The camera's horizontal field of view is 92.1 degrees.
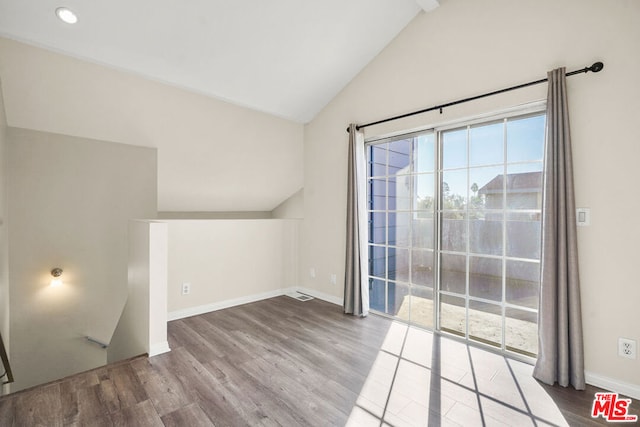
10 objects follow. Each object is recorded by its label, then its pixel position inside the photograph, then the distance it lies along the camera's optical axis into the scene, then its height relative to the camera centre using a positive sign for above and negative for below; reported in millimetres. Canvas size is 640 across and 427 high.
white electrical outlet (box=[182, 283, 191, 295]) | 3575 -854
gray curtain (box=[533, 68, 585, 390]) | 2096 -343
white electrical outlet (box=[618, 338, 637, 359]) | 1991 -872
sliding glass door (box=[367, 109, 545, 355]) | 2510 -132
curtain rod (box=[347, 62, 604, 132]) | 2066 +996
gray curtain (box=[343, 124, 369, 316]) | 3471 -151
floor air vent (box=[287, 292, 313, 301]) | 4166 -1130
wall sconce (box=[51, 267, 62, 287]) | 3162 -637
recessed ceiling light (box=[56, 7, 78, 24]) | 2135 +1406
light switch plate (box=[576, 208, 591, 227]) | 2141 -18
